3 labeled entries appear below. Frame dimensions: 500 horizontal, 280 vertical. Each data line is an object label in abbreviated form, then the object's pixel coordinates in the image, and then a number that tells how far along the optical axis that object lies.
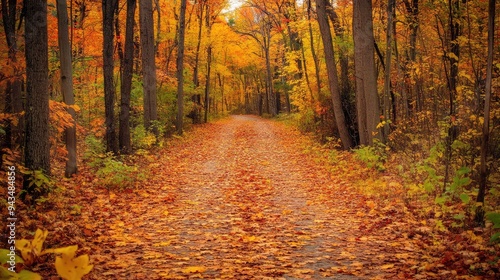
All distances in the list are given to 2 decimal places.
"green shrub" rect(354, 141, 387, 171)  11.29
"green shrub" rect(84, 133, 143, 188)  9.96
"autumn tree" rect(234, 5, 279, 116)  39.19
